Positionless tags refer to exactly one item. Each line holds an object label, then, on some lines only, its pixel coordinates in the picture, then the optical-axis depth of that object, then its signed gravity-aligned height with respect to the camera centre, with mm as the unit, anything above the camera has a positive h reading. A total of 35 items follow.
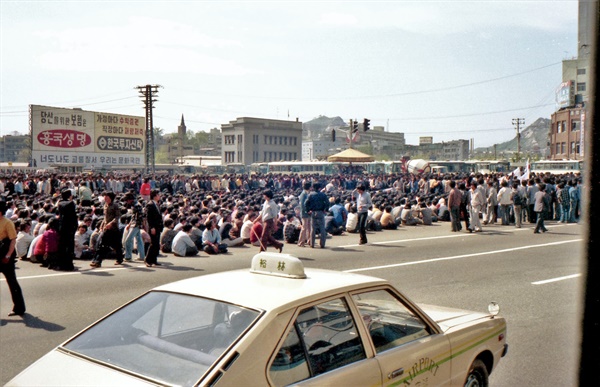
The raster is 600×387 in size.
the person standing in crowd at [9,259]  8227 -1274
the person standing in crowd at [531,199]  21531 -968
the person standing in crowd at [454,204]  19031 -1036
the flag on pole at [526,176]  24742 -83
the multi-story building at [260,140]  114875 +6903
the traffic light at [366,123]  44231 +4000
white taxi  3047 -1021
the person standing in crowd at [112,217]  12495 -1002
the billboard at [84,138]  53656 +3527
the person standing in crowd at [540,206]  18578 -1065
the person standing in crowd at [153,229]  12602 -1271
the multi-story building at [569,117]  78812 +8354
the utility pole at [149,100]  49938 +6481
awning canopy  38594 +1142
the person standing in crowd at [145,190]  24659 -781
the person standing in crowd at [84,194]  22984 -907
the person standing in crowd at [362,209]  16281 -1043
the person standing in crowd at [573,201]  21984 -1060
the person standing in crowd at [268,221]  14273 -1232
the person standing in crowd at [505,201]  21031 -1016
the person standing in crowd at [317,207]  15219 -922
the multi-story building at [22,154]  180875 +5794
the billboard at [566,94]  89562 +13061
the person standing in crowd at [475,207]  19406 -1179
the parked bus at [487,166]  71656 +1049
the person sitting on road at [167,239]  14781 -1755
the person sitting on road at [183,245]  14328 -1861
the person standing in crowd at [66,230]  11492 -1209
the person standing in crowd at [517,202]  20469 -1024
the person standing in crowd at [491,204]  21594 -1165
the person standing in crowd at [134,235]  13578 -1538
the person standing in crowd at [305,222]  15750 -1395
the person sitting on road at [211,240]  14828 -1813
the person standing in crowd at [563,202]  22391 -1109
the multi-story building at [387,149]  183750 +8227
